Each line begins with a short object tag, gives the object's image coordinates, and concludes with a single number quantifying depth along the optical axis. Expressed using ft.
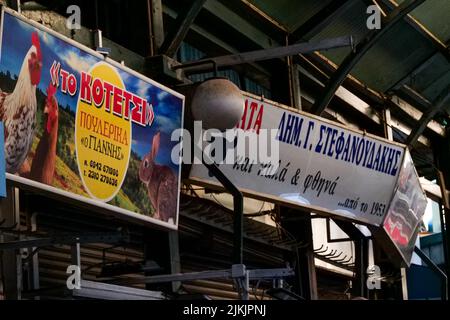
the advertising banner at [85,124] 24.11
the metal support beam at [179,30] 33.12
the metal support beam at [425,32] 47.73
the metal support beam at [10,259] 30.19
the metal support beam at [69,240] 26.86
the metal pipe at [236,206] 30.37
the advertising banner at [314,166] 35.22
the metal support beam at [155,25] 34.24
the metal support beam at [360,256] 51.39
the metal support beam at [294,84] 46.29
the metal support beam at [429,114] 51.80
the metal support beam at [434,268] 50.96
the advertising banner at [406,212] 44.56
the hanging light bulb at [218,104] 30.12
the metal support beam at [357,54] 42.93
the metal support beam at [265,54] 33.22
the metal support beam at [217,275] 27.58
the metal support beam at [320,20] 45.75
